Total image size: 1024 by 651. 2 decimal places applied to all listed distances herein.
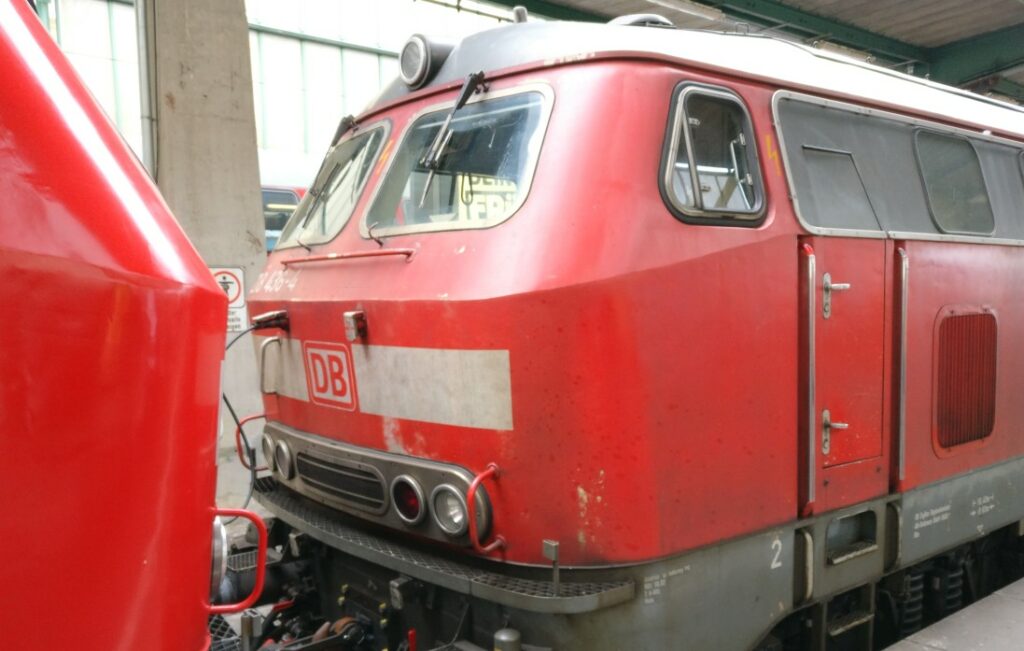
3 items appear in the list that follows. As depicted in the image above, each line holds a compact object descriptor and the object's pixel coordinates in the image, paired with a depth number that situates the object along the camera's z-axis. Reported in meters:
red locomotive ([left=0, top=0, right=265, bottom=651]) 1.45
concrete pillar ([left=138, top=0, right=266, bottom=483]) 6.57
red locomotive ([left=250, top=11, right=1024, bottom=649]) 2.73
